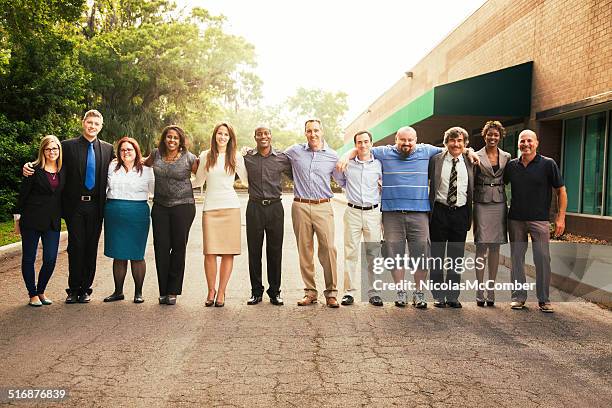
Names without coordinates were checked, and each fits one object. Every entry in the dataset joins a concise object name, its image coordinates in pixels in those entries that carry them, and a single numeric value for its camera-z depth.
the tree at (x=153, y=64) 31.91
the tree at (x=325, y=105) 105.31
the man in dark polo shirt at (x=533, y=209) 7.24
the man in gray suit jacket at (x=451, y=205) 7.22
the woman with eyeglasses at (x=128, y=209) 7.41
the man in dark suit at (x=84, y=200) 7.41
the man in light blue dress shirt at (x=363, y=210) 7.30
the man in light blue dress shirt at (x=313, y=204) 7.36
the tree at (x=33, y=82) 17.95
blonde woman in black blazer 7.20
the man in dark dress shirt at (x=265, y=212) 7.38
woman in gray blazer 7.30
